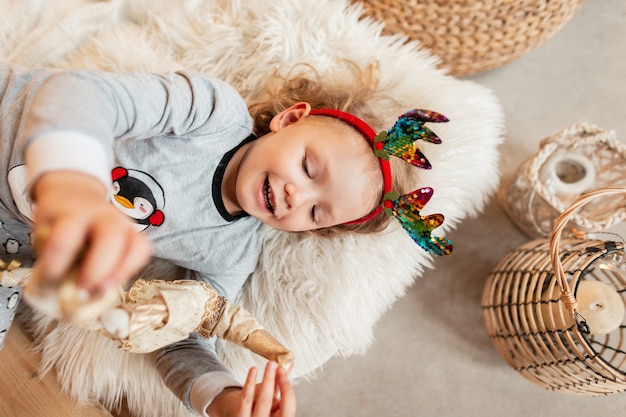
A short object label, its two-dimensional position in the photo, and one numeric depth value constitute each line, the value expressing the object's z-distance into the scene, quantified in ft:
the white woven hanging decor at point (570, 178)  3.50
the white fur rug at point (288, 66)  3.19
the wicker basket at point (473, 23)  3.64
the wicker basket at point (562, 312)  2.87
